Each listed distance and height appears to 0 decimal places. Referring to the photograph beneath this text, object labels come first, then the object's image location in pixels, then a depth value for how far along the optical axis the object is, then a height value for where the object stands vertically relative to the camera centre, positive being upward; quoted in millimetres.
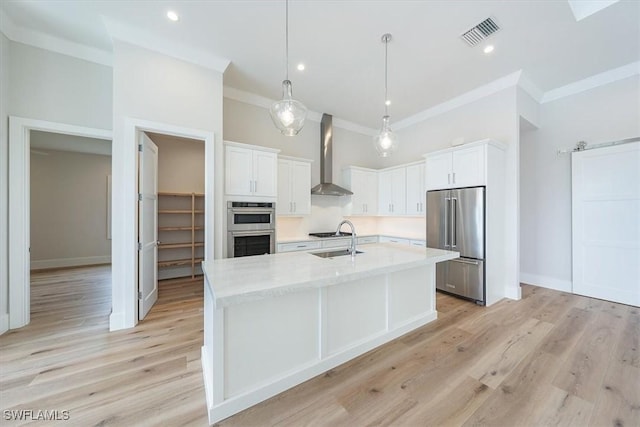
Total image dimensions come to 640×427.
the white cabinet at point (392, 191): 4957 +509
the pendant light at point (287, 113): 2146 +933
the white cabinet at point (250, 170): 3502 +688
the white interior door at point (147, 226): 2885 -150
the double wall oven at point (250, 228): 3477 -215
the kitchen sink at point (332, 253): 2627 -457
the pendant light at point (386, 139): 2877 +929
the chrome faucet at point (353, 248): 2458 -354
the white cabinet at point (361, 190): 5191 +559
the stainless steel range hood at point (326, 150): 5035 +1380
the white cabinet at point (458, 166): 3461 +773
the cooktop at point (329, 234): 4801 -410
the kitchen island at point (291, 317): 1525 -826
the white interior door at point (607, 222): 3330 -112
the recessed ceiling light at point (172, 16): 2490 +2129
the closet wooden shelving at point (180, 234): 4711 -418
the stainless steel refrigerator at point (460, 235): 3449 -325
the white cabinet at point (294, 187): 4250 +516
